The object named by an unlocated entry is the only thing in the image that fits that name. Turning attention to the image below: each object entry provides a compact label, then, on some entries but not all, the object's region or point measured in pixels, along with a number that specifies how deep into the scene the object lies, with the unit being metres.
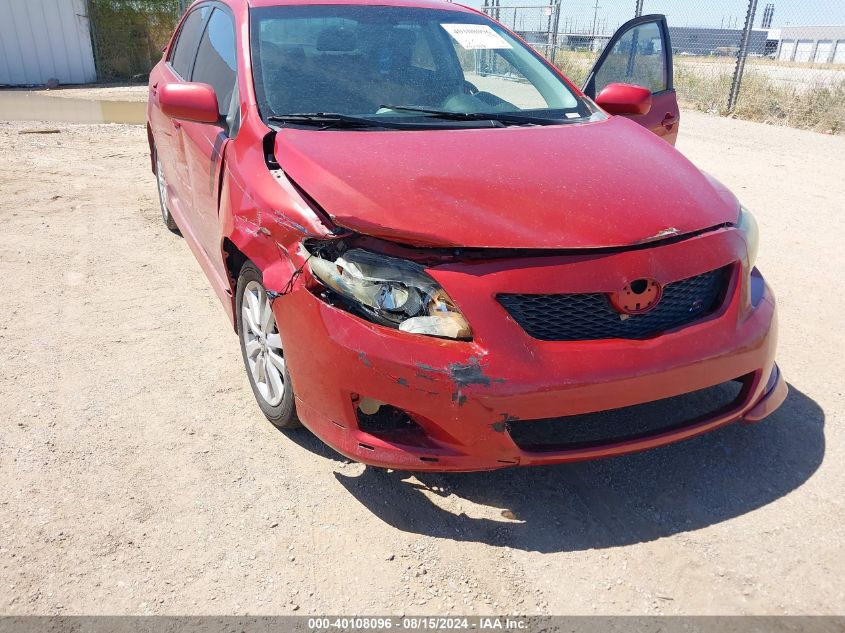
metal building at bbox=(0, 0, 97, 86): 13.83
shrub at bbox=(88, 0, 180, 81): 15.11
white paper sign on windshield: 3.70
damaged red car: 2.09
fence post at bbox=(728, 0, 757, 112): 12.08
